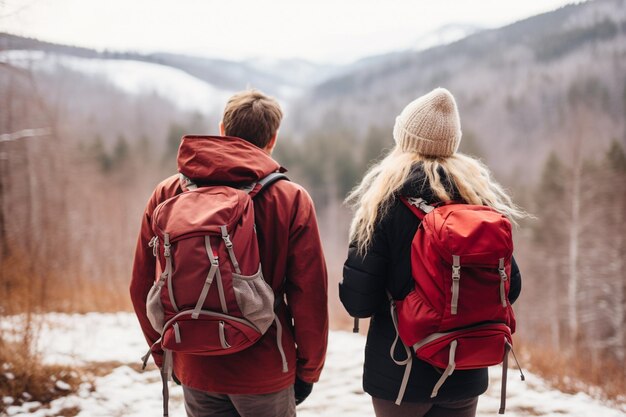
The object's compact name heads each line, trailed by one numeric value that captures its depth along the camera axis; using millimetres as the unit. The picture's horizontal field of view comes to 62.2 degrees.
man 1740
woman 1784
